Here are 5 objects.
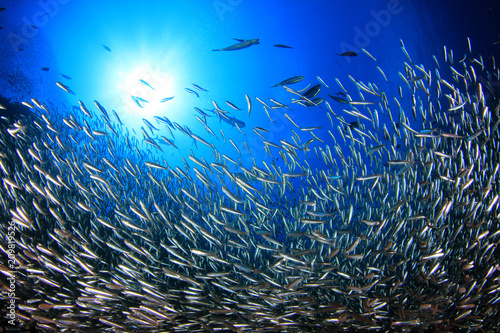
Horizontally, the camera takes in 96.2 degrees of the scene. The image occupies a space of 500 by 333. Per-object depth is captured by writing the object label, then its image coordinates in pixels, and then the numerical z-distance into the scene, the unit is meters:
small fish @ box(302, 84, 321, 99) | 4.85
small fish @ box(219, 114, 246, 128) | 5.84
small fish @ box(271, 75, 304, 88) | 4.86
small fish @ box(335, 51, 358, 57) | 5.57
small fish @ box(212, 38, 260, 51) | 4.66
